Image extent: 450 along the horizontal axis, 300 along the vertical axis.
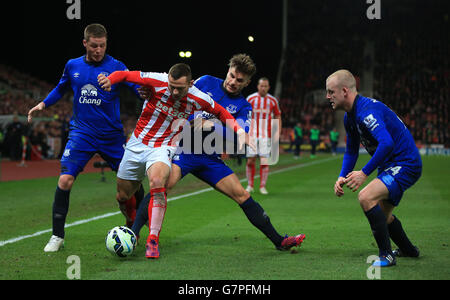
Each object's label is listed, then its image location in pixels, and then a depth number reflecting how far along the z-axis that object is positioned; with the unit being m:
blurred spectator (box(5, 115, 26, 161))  22.67
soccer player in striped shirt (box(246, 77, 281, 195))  11.91
